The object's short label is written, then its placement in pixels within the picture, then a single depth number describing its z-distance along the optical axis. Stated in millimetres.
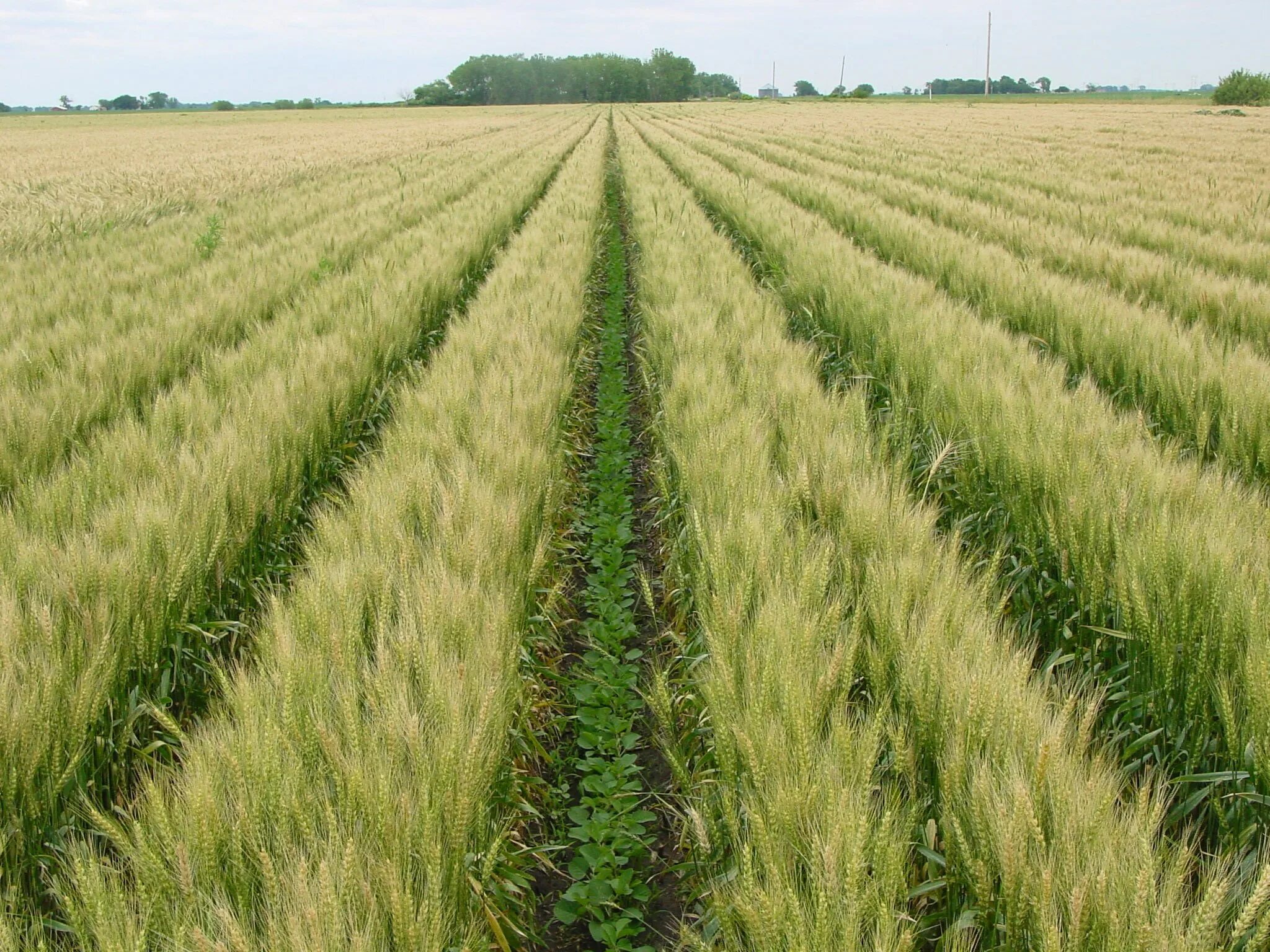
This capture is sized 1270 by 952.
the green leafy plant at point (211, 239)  6879
